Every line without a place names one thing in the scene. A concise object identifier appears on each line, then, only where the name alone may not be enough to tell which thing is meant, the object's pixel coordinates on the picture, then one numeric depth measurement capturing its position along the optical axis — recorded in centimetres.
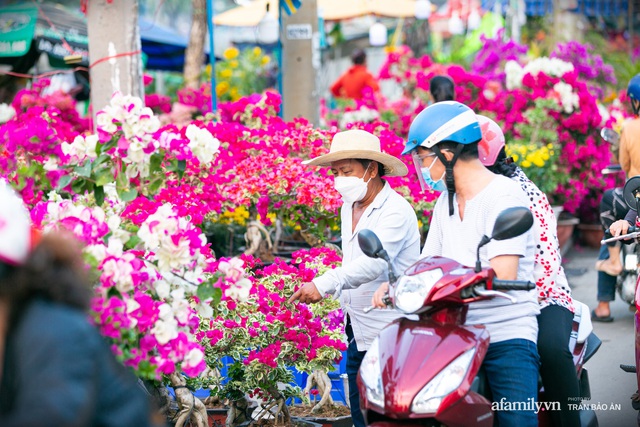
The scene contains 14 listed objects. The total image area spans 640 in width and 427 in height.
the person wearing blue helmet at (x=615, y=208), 1487
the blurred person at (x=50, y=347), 409
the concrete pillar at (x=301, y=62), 1892
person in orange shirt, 2731
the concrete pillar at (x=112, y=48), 1267
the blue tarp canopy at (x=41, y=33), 2270
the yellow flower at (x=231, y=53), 3375
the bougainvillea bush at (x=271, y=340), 963
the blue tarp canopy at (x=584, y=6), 4331
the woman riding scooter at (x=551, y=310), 796
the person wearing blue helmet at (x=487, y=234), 734
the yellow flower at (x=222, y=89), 2839
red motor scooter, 650
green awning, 2252
